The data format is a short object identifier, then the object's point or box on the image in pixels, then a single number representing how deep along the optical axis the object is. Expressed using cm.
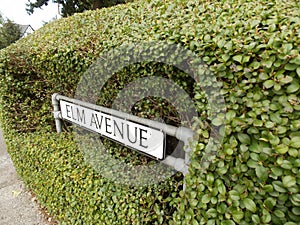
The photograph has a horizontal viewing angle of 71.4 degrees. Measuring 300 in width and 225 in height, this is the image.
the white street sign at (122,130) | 139
